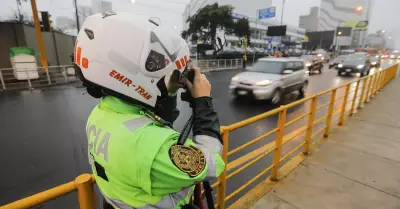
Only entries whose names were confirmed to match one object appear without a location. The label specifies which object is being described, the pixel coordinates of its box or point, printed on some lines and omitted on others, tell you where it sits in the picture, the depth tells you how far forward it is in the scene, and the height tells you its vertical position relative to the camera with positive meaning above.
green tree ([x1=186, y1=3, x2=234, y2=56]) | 28.92 +2.81
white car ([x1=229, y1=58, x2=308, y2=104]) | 7.86 -1.24
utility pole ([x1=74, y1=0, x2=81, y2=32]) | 21.75 +2.95
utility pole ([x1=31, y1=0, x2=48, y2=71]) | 13.16 +0.78
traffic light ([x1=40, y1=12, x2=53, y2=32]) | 13.69 +1.37
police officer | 0.88 -0.32
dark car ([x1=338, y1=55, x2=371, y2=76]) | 17.03 -1.59
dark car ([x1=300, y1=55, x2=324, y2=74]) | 19.10 -1.64
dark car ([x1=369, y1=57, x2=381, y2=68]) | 24.08 -1.85
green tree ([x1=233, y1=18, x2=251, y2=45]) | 30.03 +2.16
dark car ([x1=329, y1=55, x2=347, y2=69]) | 24.89 -2.13
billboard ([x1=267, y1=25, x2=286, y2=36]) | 31.88 +1.96
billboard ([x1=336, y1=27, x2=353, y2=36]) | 81.31 +4.63
